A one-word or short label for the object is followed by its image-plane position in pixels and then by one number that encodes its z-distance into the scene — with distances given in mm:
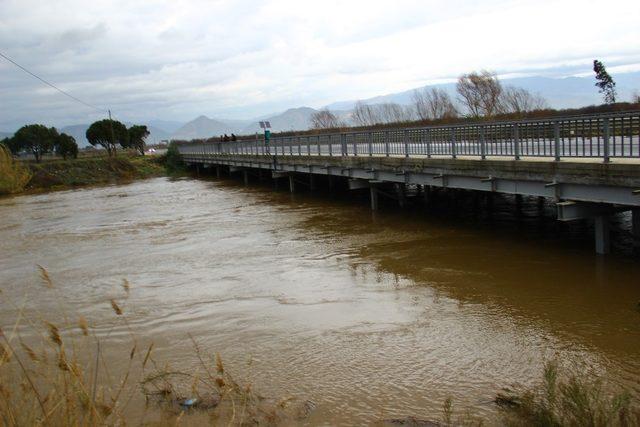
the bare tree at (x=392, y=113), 63422
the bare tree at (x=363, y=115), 66125
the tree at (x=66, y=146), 60875
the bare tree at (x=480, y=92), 47750
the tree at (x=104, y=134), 69875
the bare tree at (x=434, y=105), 55531
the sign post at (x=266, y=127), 37219
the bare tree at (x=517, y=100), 47094
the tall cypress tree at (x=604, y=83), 44219
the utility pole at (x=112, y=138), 68312
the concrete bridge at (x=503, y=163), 10844
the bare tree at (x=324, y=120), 68625
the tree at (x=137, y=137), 75938
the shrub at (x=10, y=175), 42406
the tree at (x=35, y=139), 62156
